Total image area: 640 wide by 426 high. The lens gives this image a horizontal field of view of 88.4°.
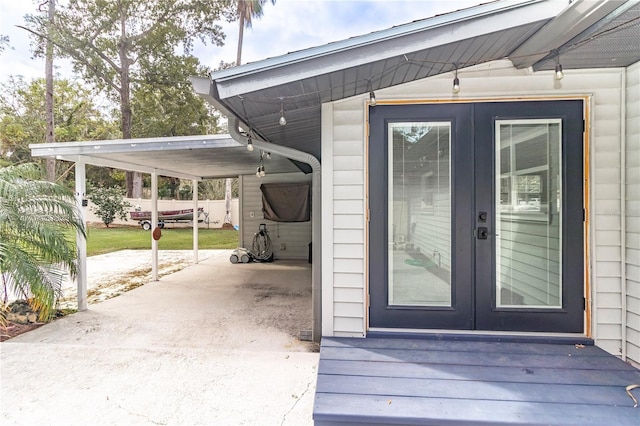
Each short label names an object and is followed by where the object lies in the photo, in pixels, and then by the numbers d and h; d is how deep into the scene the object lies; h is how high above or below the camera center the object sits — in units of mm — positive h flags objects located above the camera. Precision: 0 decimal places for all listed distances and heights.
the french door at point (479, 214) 2561 -23
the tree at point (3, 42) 12477 +6525
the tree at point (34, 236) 3494 -274
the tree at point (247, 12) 14039 +8730
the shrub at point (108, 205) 16344 +338
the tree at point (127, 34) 13117 +7460
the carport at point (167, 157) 3076 +811
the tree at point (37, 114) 15430 +4915
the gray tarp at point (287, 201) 8367 +269
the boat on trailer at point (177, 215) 17281 -180
